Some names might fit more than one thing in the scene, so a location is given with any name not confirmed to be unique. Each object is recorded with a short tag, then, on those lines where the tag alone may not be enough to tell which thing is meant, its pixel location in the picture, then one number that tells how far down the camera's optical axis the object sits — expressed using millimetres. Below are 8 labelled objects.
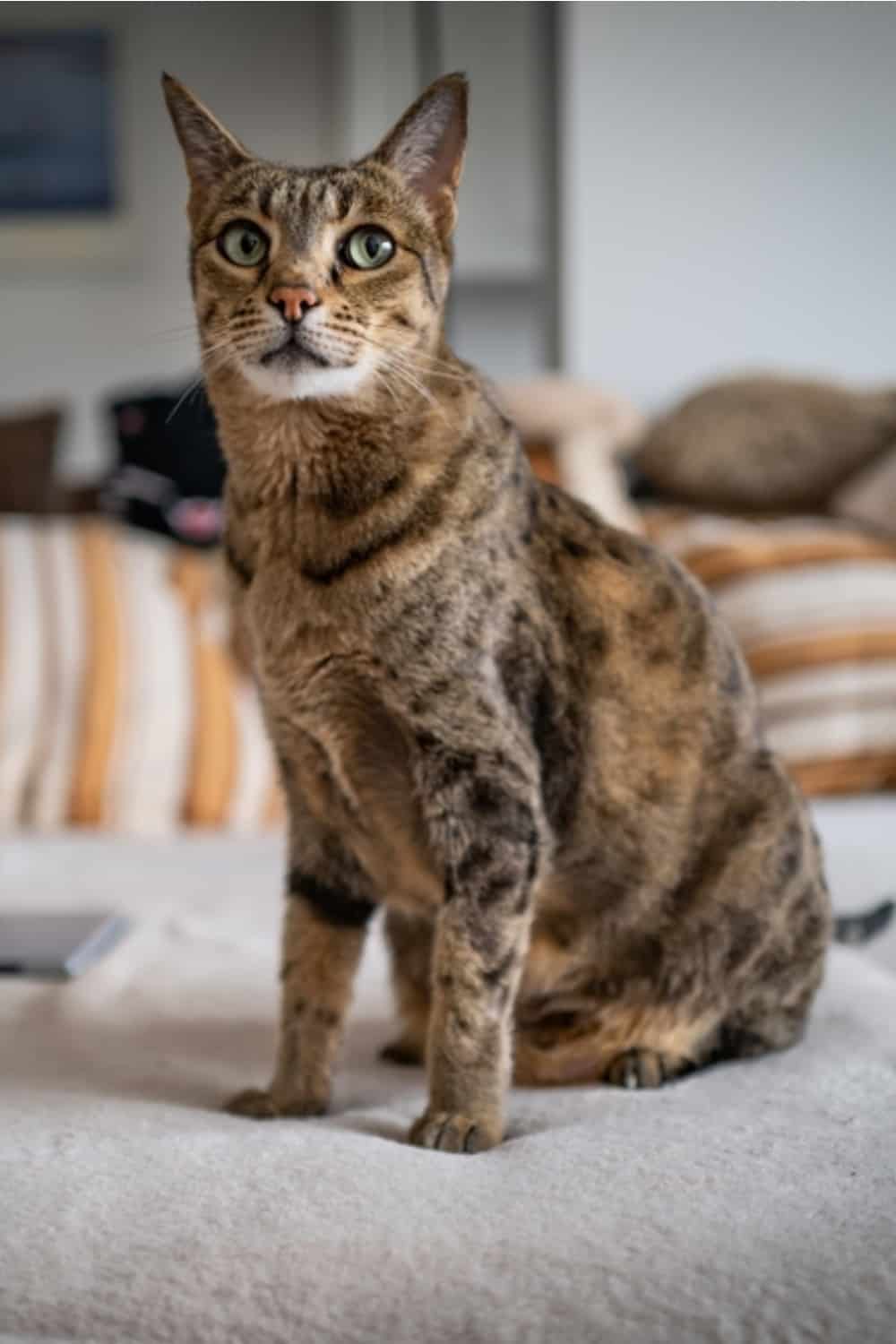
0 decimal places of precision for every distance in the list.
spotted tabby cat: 1114
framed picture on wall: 3828
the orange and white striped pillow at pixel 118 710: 2301
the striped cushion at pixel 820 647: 2479
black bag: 2898
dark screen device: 1584
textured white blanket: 833
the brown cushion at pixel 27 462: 3158
